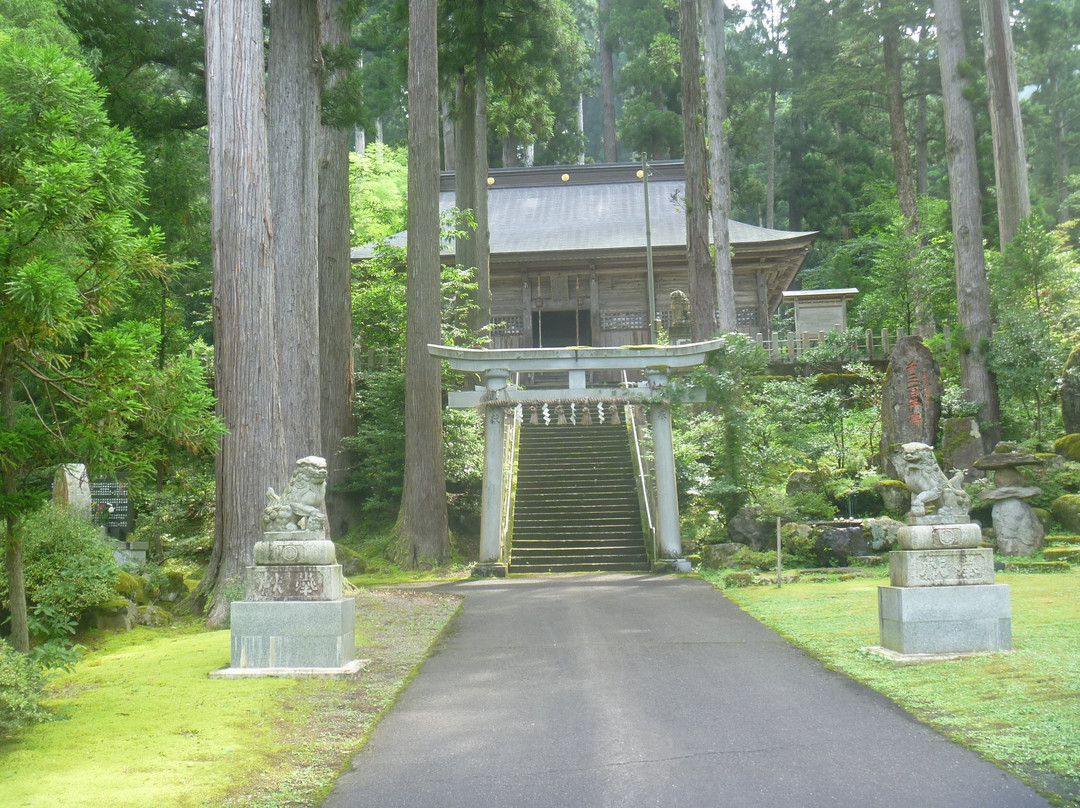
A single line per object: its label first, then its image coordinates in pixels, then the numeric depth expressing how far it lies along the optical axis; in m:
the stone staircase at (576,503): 14.47
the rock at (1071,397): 15.44
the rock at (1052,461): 14.21
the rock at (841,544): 12.89
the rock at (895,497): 14.56
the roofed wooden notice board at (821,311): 25.80
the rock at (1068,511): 13.13
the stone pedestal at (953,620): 6.45
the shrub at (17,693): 4.48
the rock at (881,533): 12.95
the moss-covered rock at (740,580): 11.23
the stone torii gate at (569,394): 13.82
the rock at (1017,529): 12.30
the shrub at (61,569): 7.73
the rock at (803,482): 15.38
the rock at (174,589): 9.73
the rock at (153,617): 8.68
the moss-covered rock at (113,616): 8.28
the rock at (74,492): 10.31
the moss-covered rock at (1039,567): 10.90
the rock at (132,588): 8.93
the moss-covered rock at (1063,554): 11.50
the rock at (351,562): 13.96
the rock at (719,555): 13.52
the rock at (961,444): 16.11
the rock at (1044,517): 13.27
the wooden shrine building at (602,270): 24.73
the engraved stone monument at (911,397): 16.39
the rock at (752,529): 13.61
